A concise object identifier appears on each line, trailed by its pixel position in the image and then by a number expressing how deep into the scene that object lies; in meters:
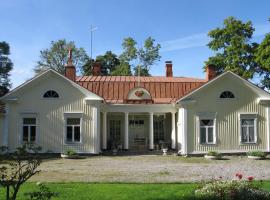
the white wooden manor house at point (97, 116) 15.25
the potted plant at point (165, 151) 15.65
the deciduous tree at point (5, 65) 27.25
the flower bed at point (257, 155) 14.28
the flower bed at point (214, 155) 14.32
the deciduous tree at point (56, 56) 36.60
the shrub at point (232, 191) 6.03
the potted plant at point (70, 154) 14.55
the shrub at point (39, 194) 4.89
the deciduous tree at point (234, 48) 21.76
